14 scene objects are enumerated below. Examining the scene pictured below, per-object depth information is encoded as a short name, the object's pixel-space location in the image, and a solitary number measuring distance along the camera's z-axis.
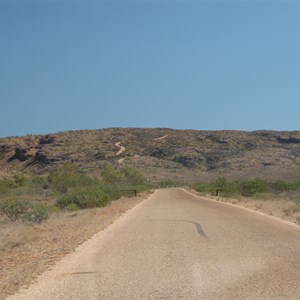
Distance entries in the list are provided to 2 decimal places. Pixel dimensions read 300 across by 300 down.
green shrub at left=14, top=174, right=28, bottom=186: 83.34
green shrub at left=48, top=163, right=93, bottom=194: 71.31
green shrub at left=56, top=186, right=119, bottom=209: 43.81
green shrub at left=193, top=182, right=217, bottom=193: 71.75
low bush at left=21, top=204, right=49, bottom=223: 29.69
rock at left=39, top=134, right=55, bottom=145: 148.12
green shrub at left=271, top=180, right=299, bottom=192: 62.62
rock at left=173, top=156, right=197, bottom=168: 133.12
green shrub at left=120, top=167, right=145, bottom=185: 95.90
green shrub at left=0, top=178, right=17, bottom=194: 64.31
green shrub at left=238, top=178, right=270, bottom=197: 60.91
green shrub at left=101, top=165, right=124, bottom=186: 84.31
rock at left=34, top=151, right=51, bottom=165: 132.91
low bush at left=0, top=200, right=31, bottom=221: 32.83
